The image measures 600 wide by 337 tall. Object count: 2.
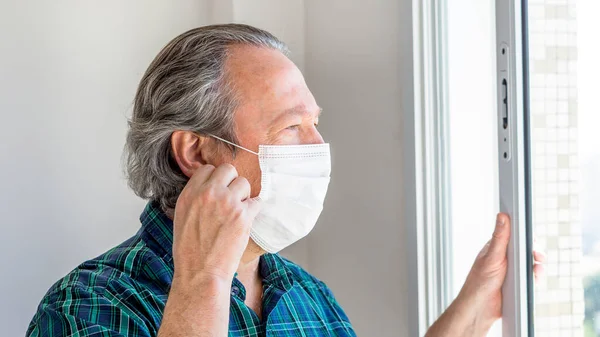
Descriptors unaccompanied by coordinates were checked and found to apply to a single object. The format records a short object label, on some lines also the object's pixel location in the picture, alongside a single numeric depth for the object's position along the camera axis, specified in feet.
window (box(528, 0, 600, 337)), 4.28
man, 4.17
